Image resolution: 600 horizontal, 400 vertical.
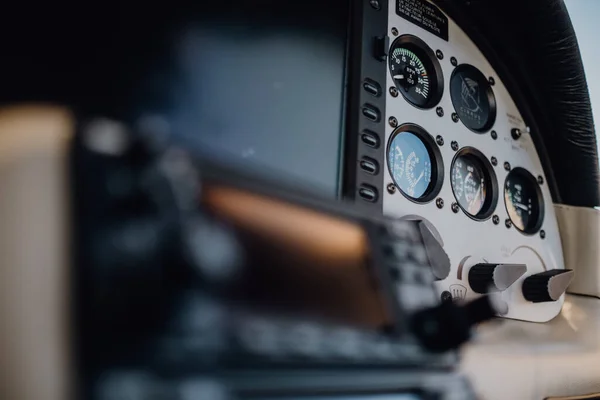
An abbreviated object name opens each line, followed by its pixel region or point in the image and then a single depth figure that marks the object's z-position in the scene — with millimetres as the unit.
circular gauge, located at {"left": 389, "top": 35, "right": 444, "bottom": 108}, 766
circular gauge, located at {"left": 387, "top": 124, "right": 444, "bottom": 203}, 749
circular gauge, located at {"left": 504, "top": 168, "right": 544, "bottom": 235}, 857
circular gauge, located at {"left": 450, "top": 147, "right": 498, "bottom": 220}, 800
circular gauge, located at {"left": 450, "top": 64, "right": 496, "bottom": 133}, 821
